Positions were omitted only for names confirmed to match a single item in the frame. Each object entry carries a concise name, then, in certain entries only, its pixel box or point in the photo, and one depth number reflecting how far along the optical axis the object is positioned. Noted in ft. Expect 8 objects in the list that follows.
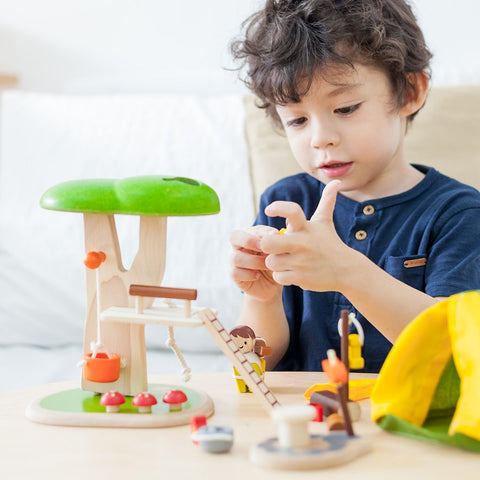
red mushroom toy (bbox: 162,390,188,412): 2.23
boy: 2.92
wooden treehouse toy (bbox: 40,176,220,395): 2.23
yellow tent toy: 1.86
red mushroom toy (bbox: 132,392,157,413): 2.20
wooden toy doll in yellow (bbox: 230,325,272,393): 2.54
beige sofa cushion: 4.82
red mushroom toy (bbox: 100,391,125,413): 2.21
